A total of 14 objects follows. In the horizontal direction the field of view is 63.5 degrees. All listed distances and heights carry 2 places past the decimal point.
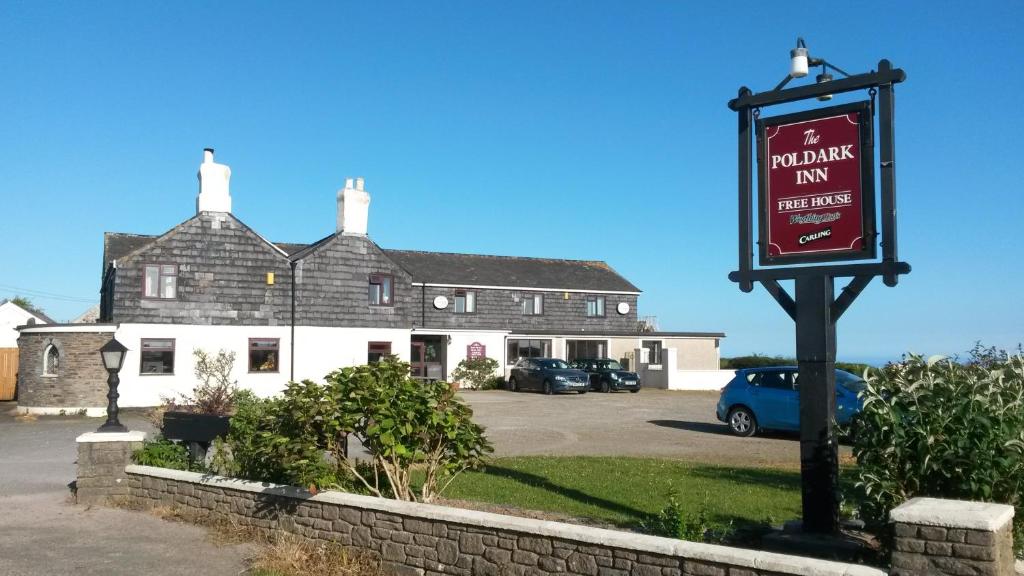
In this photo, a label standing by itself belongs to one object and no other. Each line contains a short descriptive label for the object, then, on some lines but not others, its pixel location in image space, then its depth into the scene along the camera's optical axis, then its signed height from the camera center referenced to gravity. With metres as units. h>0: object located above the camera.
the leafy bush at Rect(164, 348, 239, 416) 21.57 -1.36
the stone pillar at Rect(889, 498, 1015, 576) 4.74 -1.15
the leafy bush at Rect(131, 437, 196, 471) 11.23 -1.66
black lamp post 11.45 -0.60
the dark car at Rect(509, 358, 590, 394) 33.22 -1.56
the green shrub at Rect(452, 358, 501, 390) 36.56 -1.58
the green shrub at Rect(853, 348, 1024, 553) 5.68 -0.68
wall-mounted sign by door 37.56 -0.57
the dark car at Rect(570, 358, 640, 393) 35.03 -1.59
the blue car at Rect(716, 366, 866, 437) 16.81 -1.23
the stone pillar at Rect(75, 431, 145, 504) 11.07 -1.77
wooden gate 32.03 -1.47
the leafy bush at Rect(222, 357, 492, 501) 8.02 -0.93
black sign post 7.10 +0.60
